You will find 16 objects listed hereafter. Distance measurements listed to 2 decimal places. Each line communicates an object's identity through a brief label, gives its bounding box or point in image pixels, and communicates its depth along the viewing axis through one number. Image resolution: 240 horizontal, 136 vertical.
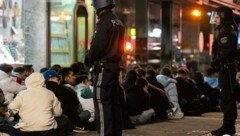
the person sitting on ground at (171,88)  12.74
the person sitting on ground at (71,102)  9.20
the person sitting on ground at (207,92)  14.67
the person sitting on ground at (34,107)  7.41
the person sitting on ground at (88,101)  9.90
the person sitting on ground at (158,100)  12.01
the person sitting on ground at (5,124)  7.29
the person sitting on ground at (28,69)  10.78
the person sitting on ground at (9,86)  9.48
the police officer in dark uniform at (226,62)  8.32
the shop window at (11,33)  12.38
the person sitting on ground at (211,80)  16.03
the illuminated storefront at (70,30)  14.66
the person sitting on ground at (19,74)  10.47
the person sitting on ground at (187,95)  13.34
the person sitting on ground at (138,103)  11.16
